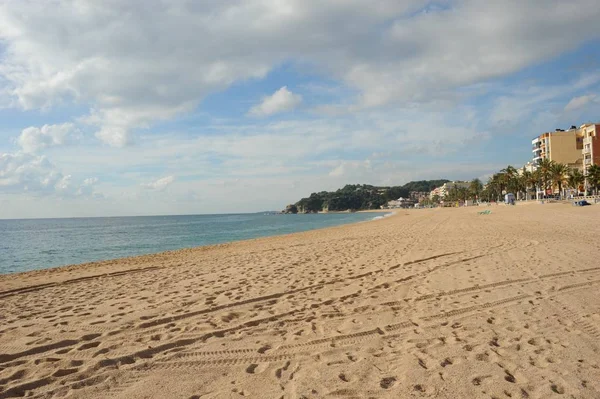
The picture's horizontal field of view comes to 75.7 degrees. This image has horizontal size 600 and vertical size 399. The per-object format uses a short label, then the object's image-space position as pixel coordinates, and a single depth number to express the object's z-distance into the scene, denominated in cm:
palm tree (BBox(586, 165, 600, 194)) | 6255
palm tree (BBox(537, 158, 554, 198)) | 7931
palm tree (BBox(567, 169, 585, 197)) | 7294
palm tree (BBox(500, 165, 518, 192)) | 9806
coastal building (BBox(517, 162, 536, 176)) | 11204
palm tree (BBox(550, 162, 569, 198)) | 7738
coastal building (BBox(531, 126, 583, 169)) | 9062
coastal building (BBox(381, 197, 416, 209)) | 19412
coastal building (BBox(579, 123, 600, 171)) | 7580
